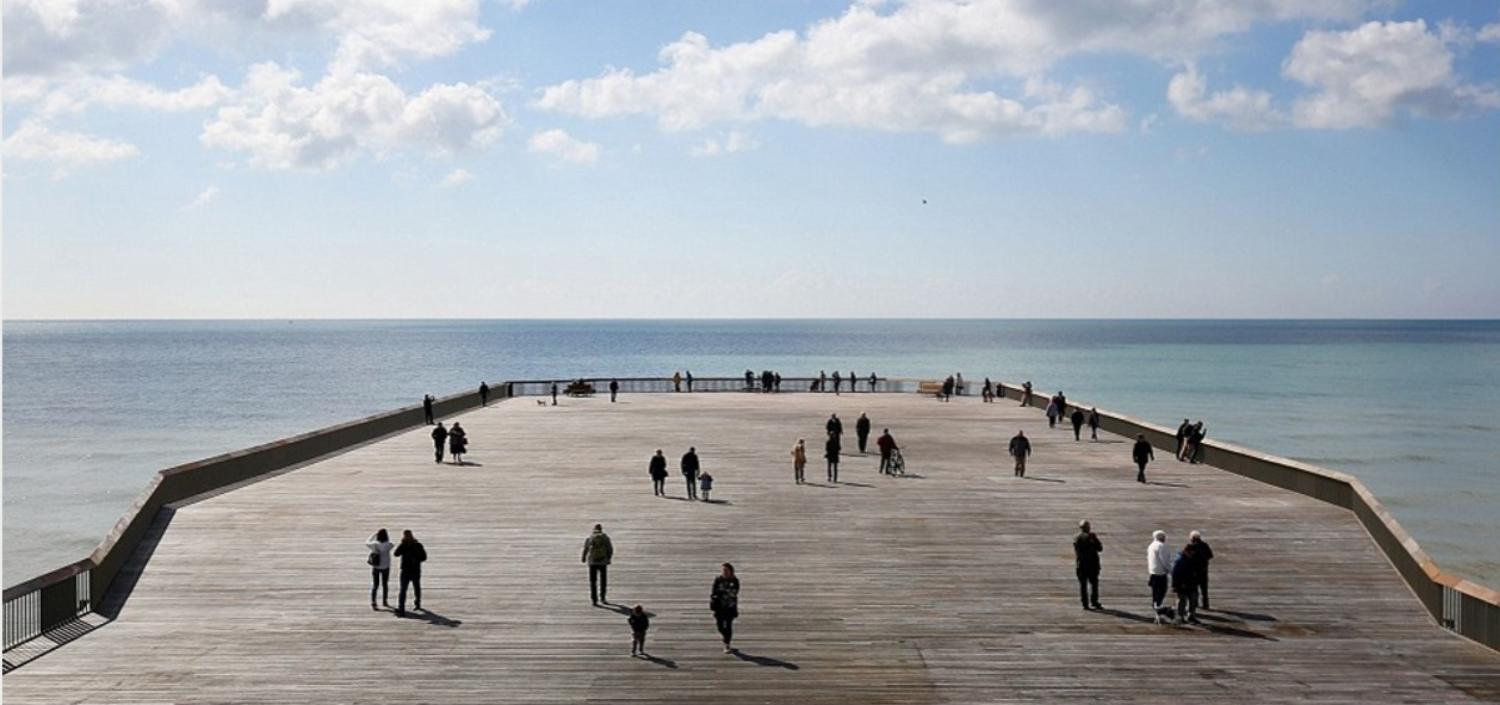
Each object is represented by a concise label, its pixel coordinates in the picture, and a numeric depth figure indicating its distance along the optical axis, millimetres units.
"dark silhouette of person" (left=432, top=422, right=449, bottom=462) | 32156
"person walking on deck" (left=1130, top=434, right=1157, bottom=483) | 29109
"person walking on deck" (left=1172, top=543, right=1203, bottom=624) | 17391
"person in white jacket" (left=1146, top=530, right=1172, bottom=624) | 17328
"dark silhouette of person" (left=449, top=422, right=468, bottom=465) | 32469
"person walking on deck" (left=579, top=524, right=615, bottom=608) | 18062
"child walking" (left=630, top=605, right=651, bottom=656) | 16031
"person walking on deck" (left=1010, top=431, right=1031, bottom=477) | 29938
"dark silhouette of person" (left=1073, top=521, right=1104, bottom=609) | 17875
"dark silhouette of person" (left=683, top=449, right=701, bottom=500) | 26812
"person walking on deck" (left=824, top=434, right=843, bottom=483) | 29516
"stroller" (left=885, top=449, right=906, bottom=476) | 30828
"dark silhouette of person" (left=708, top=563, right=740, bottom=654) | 16016
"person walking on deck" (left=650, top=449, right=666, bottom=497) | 27172
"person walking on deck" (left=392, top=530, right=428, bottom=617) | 18094
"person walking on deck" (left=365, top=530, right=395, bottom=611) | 18125
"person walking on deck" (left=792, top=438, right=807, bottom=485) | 29000
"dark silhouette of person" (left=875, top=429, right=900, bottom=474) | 30672
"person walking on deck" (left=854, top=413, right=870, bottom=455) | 34781
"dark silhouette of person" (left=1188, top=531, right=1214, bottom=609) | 17570
